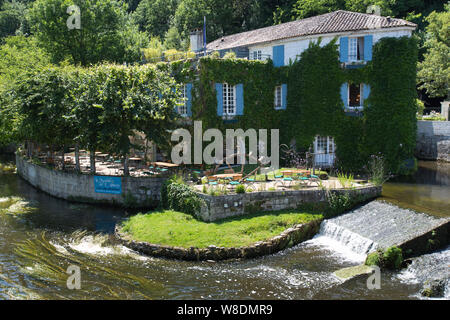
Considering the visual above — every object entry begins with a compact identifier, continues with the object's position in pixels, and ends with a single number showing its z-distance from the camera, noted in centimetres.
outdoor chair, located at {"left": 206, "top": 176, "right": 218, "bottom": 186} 2091
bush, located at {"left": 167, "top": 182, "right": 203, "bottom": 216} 1975
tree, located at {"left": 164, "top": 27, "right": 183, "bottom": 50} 5038
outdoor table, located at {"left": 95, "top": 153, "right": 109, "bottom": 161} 3303
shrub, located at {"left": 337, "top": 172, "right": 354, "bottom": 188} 2060
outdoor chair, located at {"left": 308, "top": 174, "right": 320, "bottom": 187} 2108
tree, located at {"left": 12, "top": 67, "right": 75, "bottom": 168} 2508
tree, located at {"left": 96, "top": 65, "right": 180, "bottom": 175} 2234
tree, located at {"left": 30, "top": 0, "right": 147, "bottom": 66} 3859
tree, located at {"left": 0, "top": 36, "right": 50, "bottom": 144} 2830
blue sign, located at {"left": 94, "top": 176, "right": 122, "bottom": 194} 2455
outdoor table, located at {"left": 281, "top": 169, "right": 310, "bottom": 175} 2158
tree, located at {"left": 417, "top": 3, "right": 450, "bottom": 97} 3884
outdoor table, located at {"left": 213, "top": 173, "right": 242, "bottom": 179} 2094
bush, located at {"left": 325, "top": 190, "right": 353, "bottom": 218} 1966
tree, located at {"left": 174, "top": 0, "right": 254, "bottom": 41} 5144
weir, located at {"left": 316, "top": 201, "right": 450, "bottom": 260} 1591
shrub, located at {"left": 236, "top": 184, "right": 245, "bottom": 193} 1938
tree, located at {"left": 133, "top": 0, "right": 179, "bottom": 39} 6200
